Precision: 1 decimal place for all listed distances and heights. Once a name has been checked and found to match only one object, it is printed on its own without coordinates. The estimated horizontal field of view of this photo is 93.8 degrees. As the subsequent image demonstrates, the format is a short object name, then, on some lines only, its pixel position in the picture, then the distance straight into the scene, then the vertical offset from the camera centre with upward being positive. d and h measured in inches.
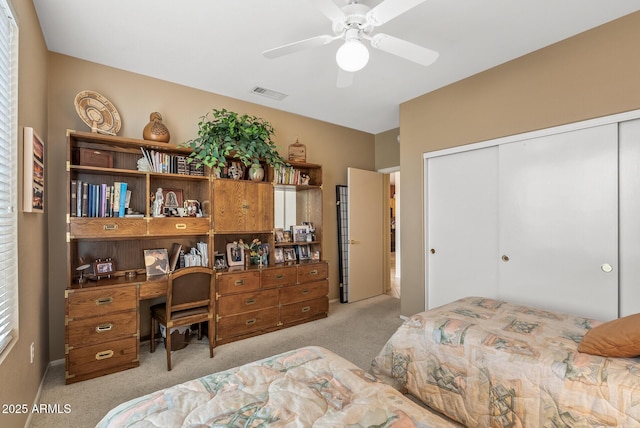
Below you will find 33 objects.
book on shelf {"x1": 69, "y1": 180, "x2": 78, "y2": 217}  97.0 +5.8
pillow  53.9 -23.5
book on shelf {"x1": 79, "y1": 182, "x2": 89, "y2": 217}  98.8 +5.0
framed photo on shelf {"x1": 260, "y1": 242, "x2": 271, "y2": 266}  140.4 -17.5
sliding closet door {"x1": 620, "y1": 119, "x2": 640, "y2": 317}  85.9 -1.1
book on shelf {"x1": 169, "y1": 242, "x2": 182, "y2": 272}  120.3 -16.4
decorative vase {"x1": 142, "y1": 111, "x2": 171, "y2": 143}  111.7 +32.0
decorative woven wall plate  101.0 +36.3
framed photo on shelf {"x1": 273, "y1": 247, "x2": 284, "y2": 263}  149.1 -20.2
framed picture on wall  69.2 +10.7
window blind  56.9 +7.7
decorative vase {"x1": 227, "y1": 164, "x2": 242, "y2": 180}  133.0 +19.2
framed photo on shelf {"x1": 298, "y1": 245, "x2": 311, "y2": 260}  158.2 -20.1
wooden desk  91.2 -35.1
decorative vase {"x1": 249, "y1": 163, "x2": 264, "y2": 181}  133.0 +19.3
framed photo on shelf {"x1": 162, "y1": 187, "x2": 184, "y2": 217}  119.3 +5.9
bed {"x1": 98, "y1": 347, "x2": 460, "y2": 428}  40.1 -27.7
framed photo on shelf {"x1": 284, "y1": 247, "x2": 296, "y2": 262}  152.8 -20.4
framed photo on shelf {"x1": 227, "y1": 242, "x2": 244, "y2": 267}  133.9 -17.8
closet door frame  88.1 +27.4
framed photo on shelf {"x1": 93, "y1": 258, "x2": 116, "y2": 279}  105.8 -18.8
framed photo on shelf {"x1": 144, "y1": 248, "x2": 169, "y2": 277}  113.1 -17.9
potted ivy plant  117.6 +29.7
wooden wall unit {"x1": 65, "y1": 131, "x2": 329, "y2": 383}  94.9 -16.7
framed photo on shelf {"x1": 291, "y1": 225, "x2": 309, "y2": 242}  158.7 -9.7
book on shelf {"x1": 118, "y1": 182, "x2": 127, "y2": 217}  105.8 +5.9
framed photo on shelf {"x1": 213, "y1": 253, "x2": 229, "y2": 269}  131.0 -20.3
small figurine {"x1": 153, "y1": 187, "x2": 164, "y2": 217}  114.3 +4.4
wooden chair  100.2 -30.8
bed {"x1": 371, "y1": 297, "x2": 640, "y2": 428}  52.1 -32.0
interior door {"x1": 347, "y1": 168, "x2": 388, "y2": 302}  180.4 -12.1
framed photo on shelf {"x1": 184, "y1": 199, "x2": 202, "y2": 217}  123.4 +3.1
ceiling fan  63.3 +42.8
